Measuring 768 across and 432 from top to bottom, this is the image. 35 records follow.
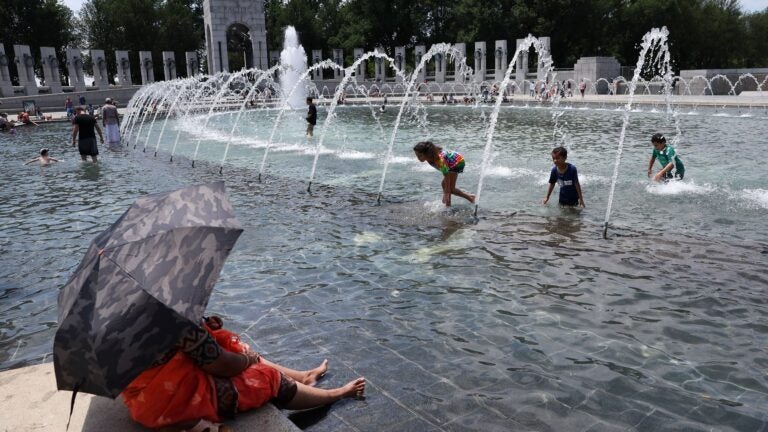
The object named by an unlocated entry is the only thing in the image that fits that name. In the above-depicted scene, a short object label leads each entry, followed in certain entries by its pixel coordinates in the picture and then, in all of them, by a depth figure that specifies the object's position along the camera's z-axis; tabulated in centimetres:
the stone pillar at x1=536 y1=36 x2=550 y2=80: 5343
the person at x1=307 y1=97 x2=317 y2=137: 2141
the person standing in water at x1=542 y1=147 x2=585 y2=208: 918
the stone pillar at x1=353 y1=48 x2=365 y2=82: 6218
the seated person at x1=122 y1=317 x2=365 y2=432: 341
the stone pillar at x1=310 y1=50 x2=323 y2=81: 6047
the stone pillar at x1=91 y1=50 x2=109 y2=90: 4991
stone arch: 5684
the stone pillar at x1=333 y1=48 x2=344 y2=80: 6444
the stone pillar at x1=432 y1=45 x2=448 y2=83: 6026
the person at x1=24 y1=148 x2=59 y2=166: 1681
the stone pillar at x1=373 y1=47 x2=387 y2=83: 6205
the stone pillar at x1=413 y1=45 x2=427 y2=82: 6053
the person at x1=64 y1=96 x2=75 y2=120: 3397
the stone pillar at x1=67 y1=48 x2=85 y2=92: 4784
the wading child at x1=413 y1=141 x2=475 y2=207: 951
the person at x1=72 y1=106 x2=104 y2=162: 1659
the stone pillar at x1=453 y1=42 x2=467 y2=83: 5697
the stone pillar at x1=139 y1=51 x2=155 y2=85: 5338
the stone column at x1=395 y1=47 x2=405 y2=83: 5992
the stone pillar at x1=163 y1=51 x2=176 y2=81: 5375
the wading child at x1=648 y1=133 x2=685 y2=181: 1115
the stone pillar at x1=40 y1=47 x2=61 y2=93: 4756
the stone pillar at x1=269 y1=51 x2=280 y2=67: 6159
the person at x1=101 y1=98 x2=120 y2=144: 2102
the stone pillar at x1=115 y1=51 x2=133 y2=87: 5091
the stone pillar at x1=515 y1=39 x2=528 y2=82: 5560
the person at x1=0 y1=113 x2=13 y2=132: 2787
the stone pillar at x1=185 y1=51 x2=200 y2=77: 5531
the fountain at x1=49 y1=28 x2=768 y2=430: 441
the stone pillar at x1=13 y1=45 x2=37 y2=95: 4538
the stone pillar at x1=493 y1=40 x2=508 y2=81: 5571
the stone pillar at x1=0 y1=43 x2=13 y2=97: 4472
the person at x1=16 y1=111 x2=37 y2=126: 3050
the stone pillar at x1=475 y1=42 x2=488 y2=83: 5652
